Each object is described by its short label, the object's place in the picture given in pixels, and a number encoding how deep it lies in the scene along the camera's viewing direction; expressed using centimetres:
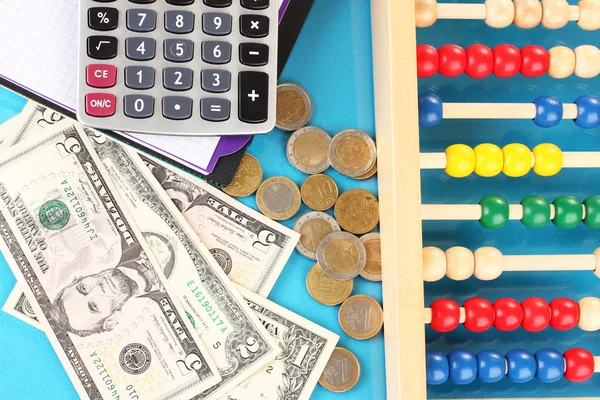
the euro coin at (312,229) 59
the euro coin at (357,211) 60
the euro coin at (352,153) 60
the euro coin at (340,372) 58
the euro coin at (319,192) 60
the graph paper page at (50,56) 54
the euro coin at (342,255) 59
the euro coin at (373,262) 60
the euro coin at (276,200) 59
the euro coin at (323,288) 59
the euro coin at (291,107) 59
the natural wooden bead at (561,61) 61
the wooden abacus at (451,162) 51
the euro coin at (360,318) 59
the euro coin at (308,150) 60
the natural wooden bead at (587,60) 61
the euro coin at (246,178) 59
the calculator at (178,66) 50
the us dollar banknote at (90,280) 56
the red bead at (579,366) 60
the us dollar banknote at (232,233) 59
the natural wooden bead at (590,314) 60
